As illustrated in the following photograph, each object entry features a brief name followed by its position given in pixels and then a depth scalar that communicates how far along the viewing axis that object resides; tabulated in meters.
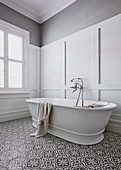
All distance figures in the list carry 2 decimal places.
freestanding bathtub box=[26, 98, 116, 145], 1.51
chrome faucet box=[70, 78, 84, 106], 2.66
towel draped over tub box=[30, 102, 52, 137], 1.88
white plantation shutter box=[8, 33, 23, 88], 3.04
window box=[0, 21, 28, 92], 2.90
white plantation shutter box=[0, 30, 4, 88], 2.85
